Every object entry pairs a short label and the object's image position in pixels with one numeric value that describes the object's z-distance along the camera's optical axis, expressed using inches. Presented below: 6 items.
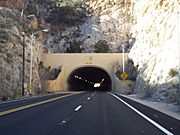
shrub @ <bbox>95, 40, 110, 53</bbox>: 3066.9
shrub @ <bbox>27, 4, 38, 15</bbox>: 3277.6
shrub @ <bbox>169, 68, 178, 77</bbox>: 1102.2
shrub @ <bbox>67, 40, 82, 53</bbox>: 3097.9
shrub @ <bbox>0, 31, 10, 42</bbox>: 1849.0
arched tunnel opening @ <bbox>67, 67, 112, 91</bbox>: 3120.1
